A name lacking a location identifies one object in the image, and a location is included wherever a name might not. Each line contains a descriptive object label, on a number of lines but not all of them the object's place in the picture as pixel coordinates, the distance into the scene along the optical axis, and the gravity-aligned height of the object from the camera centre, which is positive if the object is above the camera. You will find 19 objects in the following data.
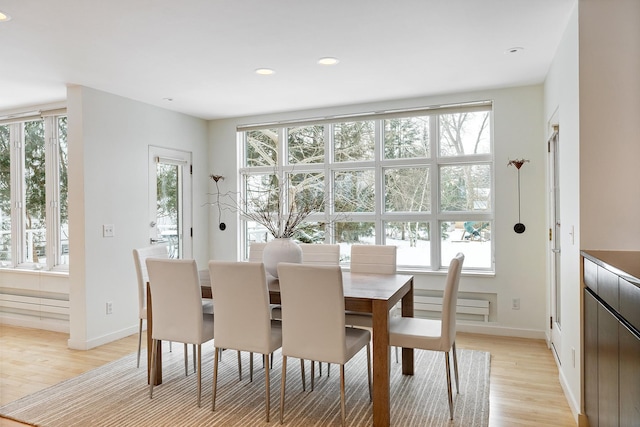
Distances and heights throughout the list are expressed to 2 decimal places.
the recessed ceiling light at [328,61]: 3.45 +1.21
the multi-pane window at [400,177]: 4.62 +0.37
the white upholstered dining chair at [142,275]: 3.47 -0.51
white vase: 3.29 -0.33
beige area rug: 2.67 -1.29
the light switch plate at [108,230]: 4.30 -0.17
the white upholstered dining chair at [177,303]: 2.88 -0.62
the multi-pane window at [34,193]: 4.80 +0.24
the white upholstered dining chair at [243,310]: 2.67 -0.63
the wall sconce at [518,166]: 4.26 +0.40
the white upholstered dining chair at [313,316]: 2.48 -0.62
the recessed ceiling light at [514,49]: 3.28 +1.21
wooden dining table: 2.54 -0.60
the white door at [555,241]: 3.57 -0.30
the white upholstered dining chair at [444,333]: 2.68 -0.79
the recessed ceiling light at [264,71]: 3.72 +1.22
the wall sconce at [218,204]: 5.72 +0.09
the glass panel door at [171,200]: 4.96 +0.15
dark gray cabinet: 1.62 -0.58
